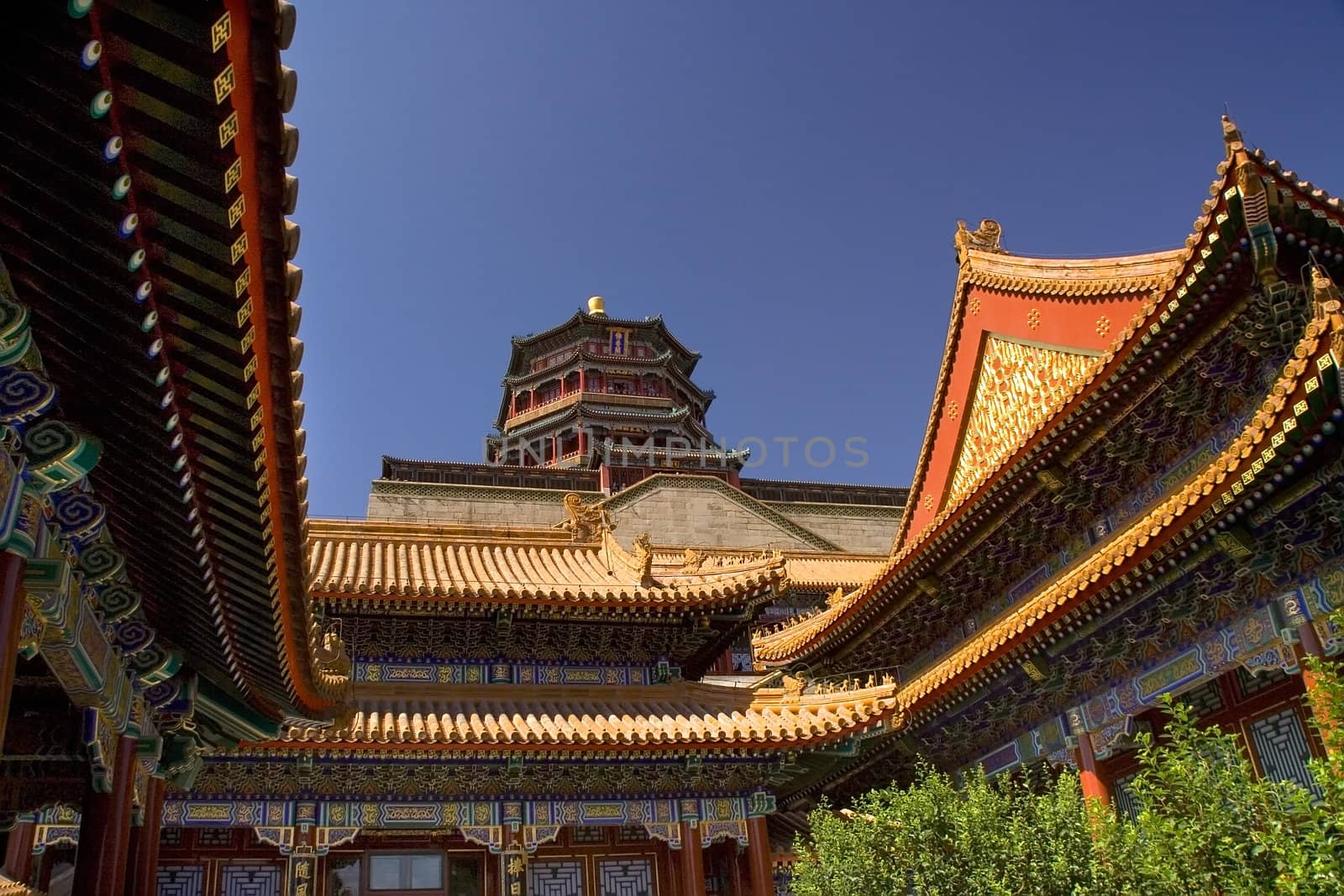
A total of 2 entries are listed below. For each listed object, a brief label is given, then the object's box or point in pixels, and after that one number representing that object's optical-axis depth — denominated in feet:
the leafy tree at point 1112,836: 19.44
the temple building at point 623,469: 139.95
